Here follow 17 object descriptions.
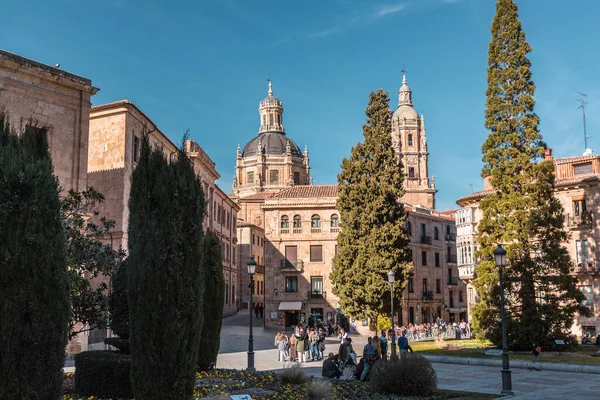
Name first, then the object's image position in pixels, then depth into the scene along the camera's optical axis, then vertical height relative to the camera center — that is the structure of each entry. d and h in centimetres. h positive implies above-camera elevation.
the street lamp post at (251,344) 2049 -194
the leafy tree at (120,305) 1441 -36
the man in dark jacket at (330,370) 1853 -253
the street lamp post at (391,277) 2717 +46
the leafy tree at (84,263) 1557 +73
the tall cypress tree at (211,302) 1795 -41
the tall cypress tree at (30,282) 802 +12
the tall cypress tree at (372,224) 3825 +414
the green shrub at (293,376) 1569 -231
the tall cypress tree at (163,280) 1018 +17
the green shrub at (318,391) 1359 -236
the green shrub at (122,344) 1466 -132
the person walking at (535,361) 2207 -284
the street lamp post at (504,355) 1641 -189
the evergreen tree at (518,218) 2662 +310
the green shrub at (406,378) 1526 -231
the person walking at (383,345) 2174 -212
